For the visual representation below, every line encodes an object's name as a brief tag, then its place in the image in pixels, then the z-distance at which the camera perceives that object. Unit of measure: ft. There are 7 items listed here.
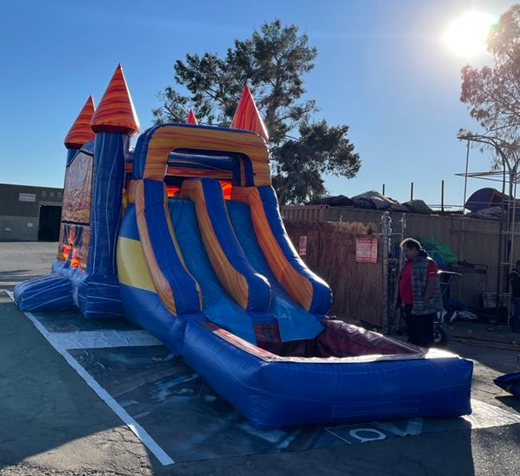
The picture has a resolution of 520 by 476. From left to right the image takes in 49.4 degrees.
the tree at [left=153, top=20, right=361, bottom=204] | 85.56
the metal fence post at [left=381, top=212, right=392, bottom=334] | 32.65
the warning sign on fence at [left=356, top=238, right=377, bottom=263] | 34.42
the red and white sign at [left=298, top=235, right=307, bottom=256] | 39.81
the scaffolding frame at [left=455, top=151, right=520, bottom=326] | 39.73
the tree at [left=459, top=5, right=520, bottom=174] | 65.77
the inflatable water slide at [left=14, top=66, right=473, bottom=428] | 16.17
